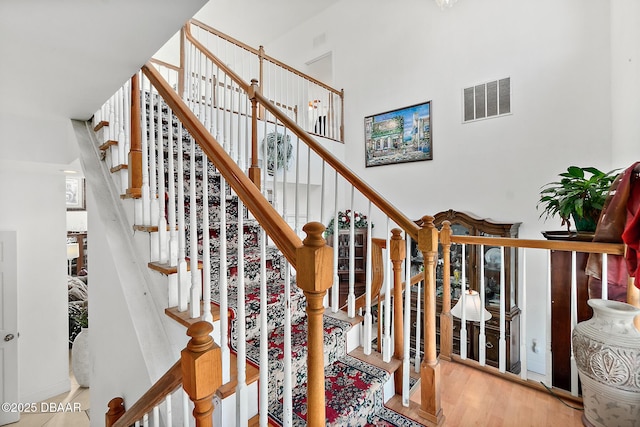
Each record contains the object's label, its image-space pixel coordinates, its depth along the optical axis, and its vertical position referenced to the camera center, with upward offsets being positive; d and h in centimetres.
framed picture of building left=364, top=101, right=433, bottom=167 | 392 +115
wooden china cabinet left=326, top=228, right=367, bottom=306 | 405 -60
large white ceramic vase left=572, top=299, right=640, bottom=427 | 127 -69
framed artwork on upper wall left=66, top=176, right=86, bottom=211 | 529 +42
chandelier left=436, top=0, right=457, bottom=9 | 318 +241
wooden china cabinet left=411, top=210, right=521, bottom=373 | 291 -74
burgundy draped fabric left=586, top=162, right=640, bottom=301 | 134 -9
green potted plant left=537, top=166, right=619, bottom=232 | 179 +10
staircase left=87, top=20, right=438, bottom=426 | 88 -34
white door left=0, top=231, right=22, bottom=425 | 270 -108
